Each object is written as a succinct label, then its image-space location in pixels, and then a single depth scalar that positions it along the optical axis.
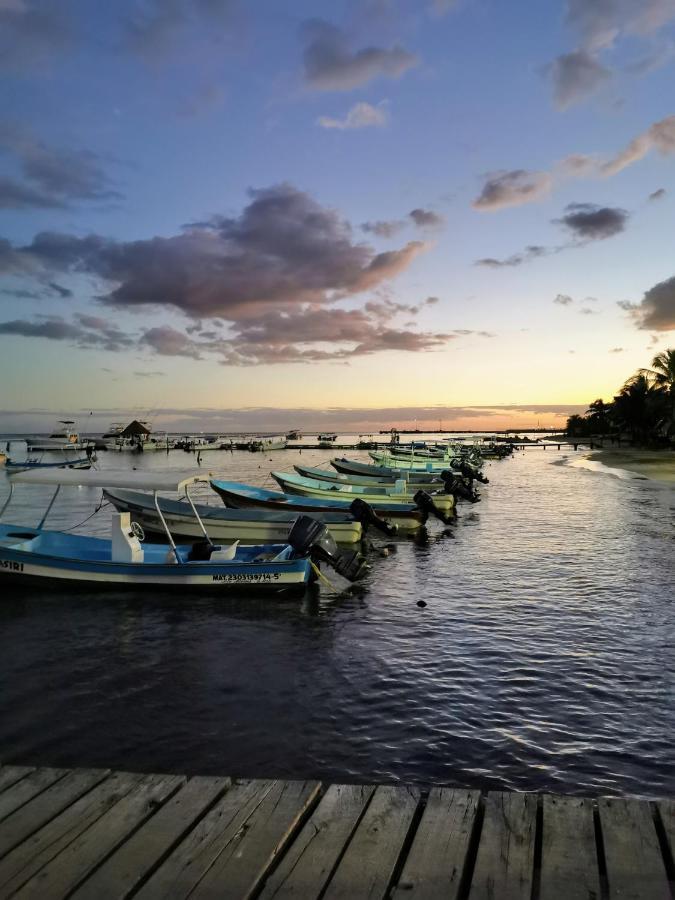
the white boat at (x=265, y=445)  129.50
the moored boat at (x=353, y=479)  39.41
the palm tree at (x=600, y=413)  118.69
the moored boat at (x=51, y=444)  134.44
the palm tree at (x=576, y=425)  153.51
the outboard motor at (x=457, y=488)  35.22
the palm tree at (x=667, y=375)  69.31
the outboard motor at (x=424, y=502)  27.55
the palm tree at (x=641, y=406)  75.62
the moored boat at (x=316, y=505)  26.86
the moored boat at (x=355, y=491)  30.02
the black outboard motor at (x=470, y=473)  44.41
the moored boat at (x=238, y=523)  22.36
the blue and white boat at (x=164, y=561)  15.61
